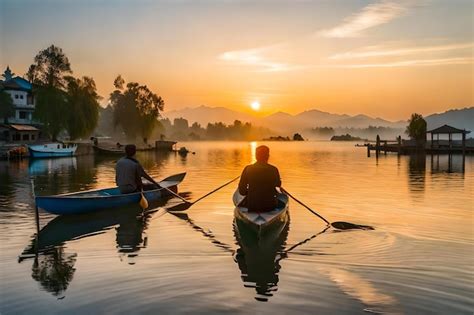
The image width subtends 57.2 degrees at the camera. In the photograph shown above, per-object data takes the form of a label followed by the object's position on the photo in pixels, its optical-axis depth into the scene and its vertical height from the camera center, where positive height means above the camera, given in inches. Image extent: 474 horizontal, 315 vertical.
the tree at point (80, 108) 2412.6 +202.9
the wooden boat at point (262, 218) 433.4 -78.1
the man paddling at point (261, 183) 472.1 -43.3
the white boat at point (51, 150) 2076.8 -28.6
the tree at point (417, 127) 3206.2 +116.8
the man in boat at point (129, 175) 624.4 -46.2
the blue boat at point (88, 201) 556.7 -79.1
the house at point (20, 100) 2738.7 +287.5
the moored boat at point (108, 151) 2571.4 -42.3
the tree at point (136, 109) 3415.4 +271.8
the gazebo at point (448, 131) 2518.7 +69.3
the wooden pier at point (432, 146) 2591.0 -21.8
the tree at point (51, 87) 2353.6 +316.9
